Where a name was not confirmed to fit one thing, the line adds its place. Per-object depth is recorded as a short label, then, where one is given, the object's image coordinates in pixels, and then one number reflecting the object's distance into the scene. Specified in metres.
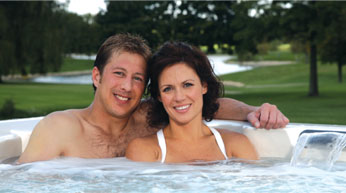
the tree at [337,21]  11.96
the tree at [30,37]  13.50
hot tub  2.38
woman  2.50
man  2.66
